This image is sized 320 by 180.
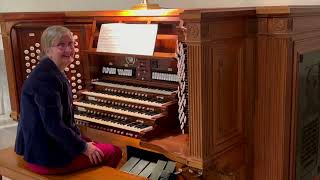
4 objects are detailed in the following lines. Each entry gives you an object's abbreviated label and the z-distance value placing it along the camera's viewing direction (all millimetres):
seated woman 2084
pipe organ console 2025
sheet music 2518
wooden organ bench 2170
